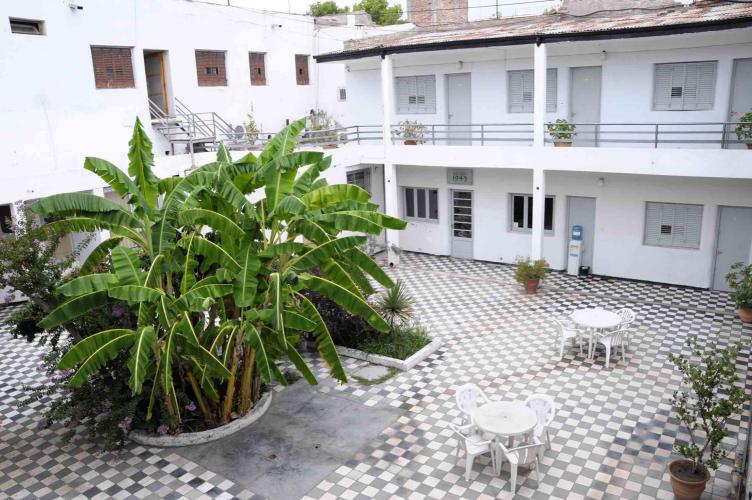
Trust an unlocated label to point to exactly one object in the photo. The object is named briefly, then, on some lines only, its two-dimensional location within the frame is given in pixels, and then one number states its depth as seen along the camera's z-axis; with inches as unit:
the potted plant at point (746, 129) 565.5
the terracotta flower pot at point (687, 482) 319.9
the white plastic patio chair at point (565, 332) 502.6
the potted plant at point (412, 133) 771.4
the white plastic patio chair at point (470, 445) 349.7
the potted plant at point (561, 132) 657.0
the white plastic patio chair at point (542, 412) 367.9
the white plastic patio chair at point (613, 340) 484.1
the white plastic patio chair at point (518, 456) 335.4
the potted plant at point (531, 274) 651.5
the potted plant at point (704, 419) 314.0
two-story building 605.6
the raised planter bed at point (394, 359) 492.1
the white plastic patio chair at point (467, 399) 381.2
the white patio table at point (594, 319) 492.7
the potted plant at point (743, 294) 548.4
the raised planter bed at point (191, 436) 394.9
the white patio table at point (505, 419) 347.3
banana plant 335.0
